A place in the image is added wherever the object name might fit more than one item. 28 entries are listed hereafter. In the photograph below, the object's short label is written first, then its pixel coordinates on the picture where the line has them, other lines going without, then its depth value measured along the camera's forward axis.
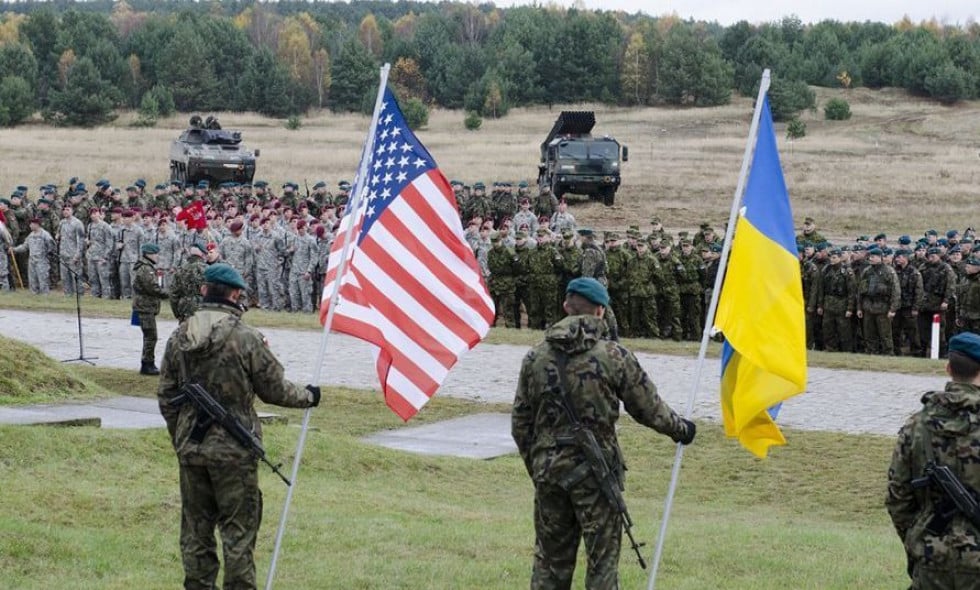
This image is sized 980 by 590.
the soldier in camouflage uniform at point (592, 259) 24.55
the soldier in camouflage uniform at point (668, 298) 25.03
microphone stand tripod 19.95
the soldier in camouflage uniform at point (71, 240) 29.30
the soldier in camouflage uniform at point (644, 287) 25.03
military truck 44.56
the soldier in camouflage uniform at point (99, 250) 29.09
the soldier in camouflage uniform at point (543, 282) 25.66
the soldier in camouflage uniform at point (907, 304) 23.06
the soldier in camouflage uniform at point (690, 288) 25.14
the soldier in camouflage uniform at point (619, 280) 25.34
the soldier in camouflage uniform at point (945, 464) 6.44
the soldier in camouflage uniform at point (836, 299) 23.50
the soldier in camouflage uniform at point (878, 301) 22.86
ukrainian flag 8.11
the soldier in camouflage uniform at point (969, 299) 21.80
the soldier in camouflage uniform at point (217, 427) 7.84
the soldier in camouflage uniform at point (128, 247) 28.50
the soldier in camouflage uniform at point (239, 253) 27.61
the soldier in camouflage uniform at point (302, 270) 27.56
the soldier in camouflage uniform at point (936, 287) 22.83
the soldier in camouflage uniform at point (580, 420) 7.45
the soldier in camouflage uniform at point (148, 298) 18.17
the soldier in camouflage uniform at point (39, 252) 29.42
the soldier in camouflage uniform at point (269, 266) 27.92
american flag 9.05
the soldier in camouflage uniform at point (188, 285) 17.28
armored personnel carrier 48.06
